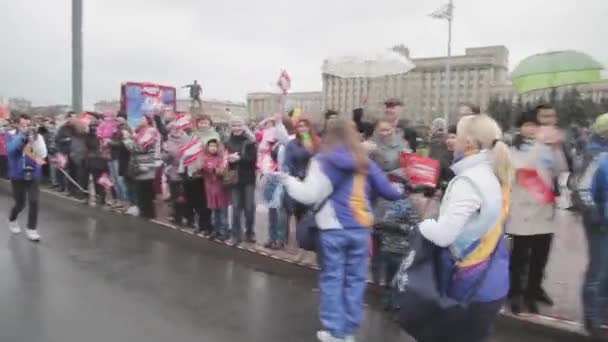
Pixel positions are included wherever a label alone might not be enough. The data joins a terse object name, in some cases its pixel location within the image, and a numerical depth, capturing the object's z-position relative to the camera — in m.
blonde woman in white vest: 2.83
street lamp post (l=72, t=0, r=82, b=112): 12.13
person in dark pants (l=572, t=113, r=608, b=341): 4.15
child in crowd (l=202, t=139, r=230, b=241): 7.75
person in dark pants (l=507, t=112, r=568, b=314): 4.89
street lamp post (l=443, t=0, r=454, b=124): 31.41
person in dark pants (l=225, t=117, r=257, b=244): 7.52
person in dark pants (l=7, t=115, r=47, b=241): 7.79
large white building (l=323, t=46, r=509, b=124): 49.50
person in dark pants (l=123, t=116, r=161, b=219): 9.42
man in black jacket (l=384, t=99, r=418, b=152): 5.50
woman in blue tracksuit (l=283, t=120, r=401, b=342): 4.09
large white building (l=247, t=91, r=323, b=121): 82.56
